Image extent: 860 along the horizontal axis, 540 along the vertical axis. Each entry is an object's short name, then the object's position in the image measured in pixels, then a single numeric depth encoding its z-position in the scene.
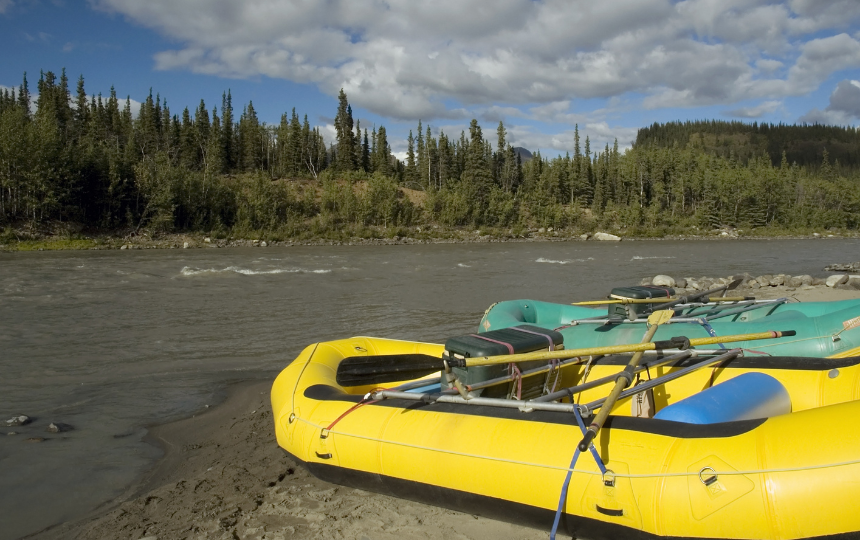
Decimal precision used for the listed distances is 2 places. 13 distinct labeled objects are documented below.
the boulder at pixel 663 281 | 15.72
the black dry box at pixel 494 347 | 4.53
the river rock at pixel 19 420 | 6.16
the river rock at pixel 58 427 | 6.01
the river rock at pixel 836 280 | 15.42
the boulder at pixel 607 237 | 54.50
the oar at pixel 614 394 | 3.24
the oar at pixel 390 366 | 5.18
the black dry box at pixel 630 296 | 7.92
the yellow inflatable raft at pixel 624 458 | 2.86
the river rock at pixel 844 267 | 22.55
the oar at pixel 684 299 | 8.10
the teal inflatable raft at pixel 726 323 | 5.79
